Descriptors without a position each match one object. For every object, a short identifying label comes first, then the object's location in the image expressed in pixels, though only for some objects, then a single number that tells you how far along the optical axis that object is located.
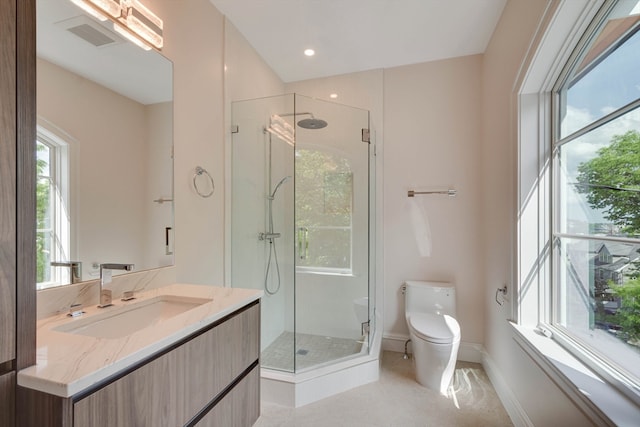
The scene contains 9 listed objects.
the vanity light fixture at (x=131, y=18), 1.23
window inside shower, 2.56
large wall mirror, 1.08
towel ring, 1.79
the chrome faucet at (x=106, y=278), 1.15
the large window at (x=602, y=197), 1.04
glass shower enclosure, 2.38
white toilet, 2.00
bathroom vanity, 0.64
